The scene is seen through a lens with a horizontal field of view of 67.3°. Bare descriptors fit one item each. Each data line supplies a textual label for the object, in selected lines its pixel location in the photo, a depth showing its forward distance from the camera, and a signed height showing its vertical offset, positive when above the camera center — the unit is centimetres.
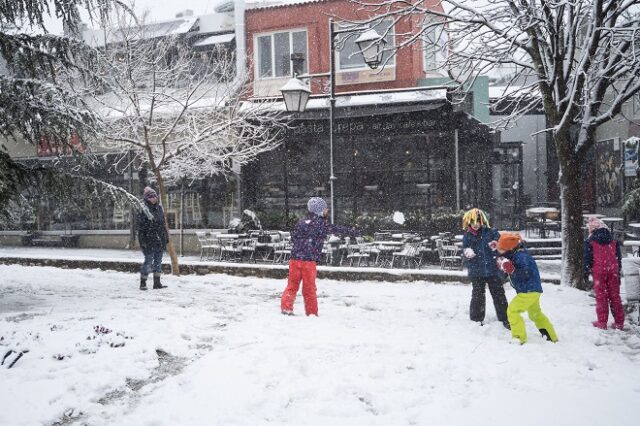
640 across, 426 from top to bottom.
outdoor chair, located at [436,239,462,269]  1173 -128
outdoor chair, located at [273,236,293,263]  1320 -115
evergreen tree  653 +182
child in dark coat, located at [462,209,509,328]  603 -72
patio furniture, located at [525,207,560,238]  1458 -57
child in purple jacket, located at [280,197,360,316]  661 -67
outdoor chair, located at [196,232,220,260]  1437 -112
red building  1638 +562
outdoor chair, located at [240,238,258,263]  1340 -108
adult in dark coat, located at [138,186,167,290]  870 -50
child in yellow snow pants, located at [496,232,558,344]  527 -92
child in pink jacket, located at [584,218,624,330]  592 -85
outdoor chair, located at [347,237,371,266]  1205 -119
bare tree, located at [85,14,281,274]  1236 +286
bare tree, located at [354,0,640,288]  765 +247
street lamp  919 +269
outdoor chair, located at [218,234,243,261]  1360 -108
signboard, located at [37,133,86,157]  712 +101
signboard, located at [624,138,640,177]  1456 +140
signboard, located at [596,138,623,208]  1839 +108
